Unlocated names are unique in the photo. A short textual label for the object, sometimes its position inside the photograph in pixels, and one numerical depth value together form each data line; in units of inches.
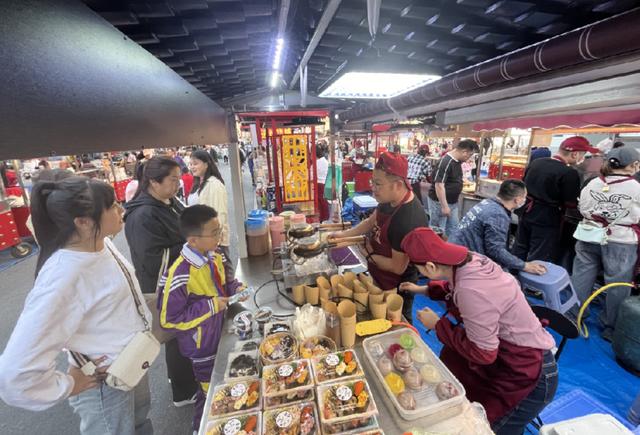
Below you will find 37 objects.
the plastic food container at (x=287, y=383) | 45.7
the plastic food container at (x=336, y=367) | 48.8
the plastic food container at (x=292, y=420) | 41.2
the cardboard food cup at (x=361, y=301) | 66.2
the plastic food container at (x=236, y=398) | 44.0
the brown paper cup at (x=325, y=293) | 66.9
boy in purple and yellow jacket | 59.0
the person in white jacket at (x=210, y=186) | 128.5
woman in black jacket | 76.6
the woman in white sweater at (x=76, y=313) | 38.0
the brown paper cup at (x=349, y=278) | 71.8
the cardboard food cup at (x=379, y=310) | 63.1
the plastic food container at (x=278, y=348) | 52.9
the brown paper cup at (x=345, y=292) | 66.2
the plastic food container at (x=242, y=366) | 50.7
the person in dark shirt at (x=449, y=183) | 169.8
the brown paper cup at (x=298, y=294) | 72.1
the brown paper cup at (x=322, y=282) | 70.8
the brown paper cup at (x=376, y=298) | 63.7
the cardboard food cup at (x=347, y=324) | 57.0
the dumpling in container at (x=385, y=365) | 51.5
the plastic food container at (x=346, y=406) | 42.1
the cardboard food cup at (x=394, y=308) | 63.8
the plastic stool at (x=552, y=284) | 106.8
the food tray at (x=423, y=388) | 44.7
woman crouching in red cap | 53.0
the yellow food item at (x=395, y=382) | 47.9
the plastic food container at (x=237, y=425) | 40.9
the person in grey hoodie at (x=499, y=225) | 108.1
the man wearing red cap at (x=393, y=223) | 77.0
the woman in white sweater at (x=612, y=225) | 108.9
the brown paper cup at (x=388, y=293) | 67.1
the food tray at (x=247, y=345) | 58.5
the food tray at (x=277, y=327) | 60.9
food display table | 43.4
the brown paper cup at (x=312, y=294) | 70.2
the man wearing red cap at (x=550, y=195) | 136.3
